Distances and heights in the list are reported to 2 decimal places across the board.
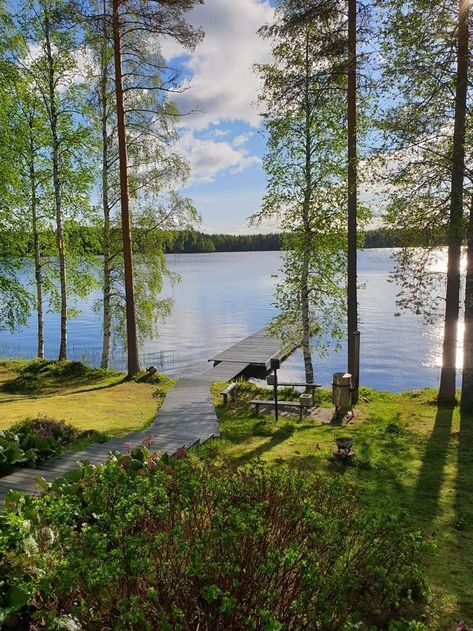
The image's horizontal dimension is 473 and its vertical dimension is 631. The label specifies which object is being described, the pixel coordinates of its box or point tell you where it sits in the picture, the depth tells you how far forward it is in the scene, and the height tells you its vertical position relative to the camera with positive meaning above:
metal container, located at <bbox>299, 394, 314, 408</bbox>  9.66 -2.95
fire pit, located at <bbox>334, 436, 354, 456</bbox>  6.73 -2.73
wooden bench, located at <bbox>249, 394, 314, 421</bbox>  9.69 -3.09
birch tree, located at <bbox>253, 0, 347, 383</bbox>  11.40 +2.68
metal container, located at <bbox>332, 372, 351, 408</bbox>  9.23 -2.64
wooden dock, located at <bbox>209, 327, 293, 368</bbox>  18.89 -4.06
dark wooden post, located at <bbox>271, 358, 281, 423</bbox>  8.99 -2.32
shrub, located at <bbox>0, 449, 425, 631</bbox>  2.43 -1.74
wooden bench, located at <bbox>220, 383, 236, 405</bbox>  10.89 -3.19
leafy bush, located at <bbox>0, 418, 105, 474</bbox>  5.36 -2.43
